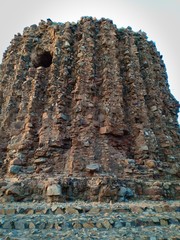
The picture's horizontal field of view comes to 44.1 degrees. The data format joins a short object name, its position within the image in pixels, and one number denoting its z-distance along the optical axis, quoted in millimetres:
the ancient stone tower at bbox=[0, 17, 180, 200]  7848
